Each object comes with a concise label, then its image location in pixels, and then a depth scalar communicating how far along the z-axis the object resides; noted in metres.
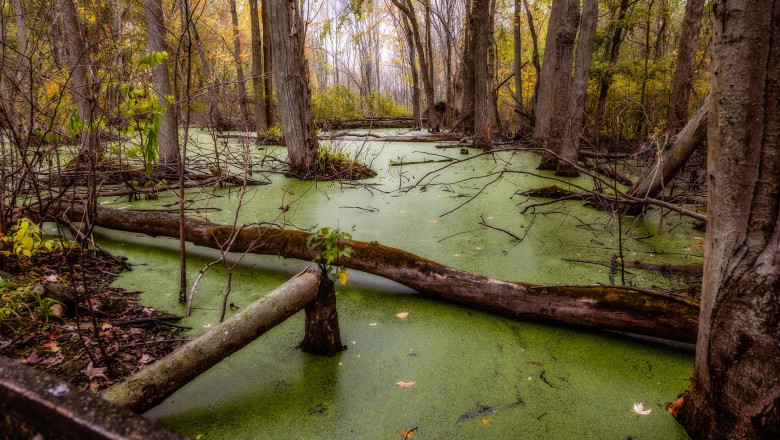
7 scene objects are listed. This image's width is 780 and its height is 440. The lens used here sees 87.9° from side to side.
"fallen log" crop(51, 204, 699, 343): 1.82
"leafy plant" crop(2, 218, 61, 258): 1.92
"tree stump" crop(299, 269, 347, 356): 1.84
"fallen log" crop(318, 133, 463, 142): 9.68
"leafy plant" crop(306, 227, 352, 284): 1.83
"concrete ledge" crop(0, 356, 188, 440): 0.51
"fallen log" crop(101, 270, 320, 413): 1.31
